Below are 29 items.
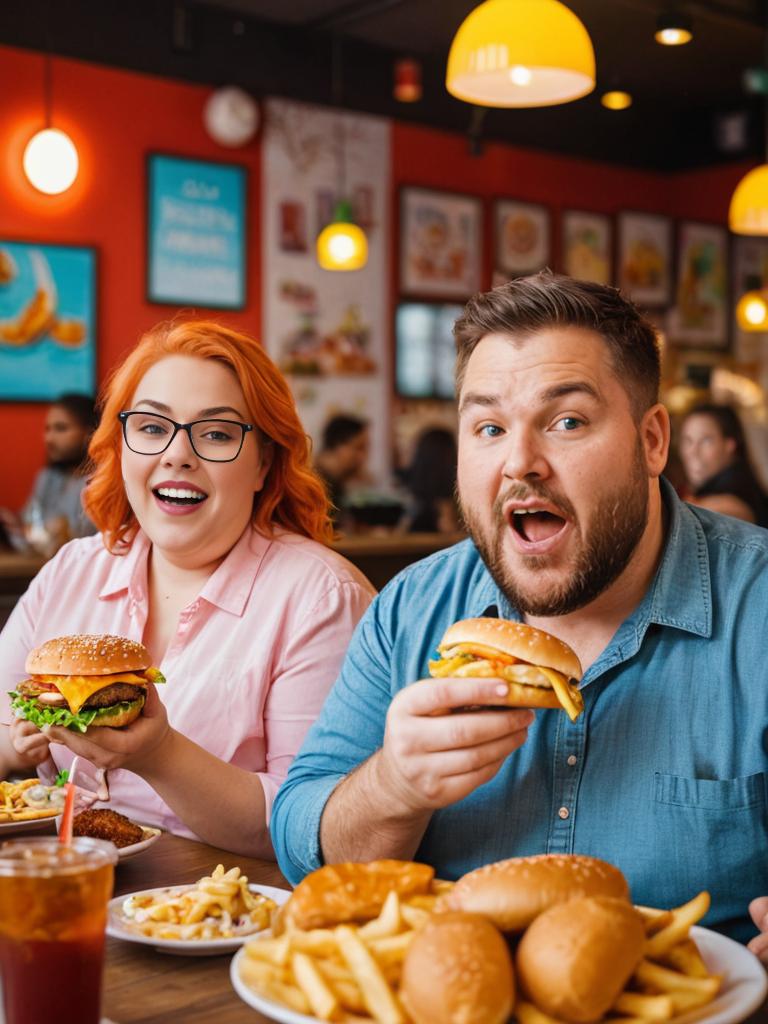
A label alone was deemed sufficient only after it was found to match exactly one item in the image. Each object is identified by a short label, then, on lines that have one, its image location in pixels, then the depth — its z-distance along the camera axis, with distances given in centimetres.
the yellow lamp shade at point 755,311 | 967
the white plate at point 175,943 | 139
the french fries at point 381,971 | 111
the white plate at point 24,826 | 194
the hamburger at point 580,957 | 109
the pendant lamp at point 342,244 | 793
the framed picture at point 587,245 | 1045
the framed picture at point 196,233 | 809
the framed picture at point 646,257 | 1085
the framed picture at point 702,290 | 1120
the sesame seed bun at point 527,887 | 118
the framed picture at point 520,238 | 999
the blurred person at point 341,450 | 845
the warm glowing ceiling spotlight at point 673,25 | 604
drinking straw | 136
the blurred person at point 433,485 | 762
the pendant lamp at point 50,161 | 672
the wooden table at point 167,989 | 128
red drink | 114
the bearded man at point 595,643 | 165
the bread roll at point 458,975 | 106
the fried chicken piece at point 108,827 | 182
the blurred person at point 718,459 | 623
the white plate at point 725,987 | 113
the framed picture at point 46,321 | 739
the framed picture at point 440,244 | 941
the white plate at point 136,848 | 176
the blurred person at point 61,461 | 657
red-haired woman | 230
